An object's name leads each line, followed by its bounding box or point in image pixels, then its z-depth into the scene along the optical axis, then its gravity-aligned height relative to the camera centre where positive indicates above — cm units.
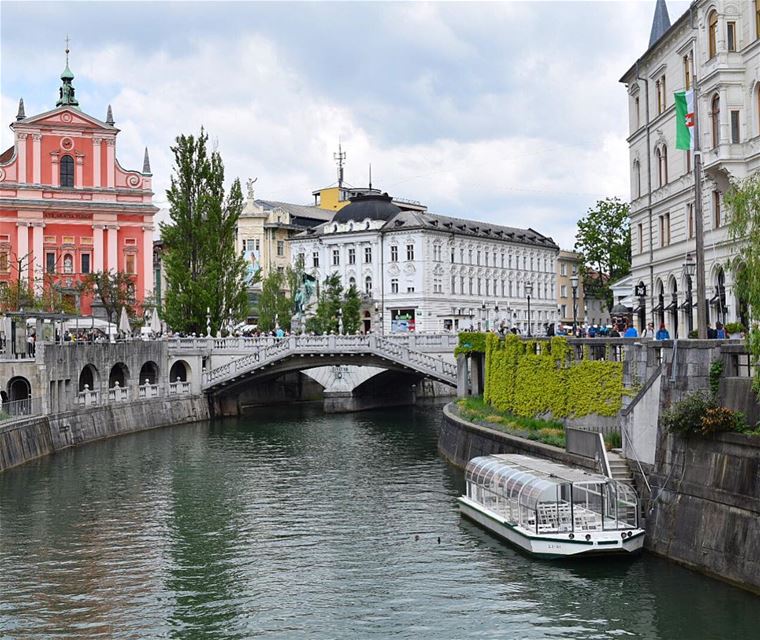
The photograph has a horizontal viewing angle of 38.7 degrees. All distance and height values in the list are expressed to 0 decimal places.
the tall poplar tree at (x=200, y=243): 7856 +937
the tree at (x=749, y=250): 2611 +275
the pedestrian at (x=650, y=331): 4320 +130
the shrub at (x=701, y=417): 2738 -143
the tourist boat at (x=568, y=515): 2950 -429
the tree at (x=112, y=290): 9081 +700
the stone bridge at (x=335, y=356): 7169 +87
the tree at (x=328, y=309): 10475 +596
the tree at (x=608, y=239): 9319 +1085
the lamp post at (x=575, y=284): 5665 +428
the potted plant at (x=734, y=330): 3436 +101
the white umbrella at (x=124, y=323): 7094 +325
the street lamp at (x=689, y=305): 4957 +265
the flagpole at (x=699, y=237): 3009 +351
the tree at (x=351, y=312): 10919 +577
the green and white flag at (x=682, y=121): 3441 +774
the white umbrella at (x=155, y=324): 7519 +338
